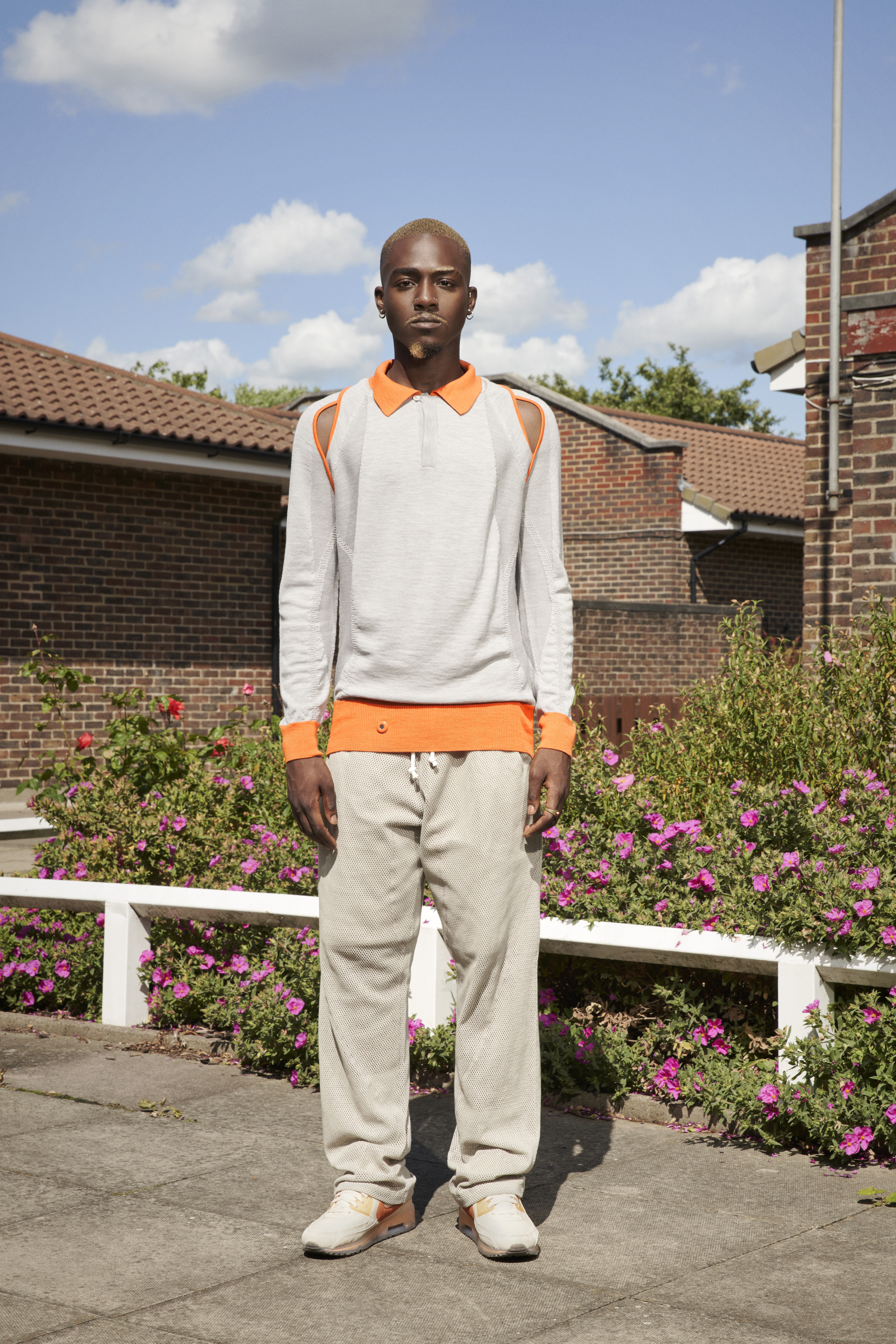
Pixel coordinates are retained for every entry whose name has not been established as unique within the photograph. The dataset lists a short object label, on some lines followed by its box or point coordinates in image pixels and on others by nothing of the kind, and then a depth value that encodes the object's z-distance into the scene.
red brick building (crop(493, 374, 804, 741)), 23.69
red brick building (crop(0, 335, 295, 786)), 14.07
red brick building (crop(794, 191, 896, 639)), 8.02
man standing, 3.10
